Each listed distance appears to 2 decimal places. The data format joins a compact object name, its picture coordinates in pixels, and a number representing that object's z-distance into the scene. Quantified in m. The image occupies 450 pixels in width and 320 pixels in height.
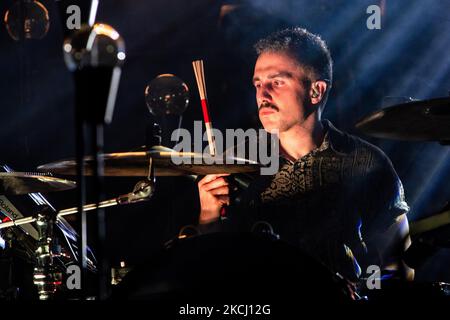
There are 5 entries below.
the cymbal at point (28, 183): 6.72
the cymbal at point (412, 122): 5.04
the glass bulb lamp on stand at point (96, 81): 2.89
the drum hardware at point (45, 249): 6.83
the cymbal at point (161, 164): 5.94
